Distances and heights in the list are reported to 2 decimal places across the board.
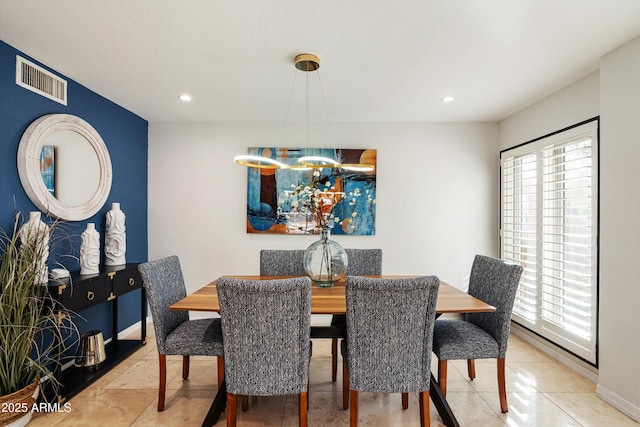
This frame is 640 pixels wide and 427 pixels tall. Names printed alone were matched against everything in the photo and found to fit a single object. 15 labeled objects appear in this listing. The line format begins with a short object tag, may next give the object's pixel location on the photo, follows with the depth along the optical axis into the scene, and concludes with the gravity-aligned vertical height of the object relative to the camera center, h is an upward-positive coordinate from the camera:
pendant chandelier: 2.29 +1.11
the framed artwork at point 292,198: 3.87 +0.24
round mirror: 2.35 +0.39
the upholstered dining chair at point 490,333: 2.07 -0.80
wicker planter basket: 1.86 -1.15
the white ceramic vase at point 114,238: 3.07 -0.23
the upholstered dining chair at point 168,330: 2.08 -0.81
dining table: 1.88 -0.55
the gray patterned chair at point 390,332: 1.63 -0.61
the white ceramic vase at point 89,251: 2.64 -0.32
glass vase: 2.39 -0.34
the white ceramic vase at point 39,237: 2.03 -0.16
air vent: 2.30 +1.01
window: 2.55 -0.16
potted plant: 1.87 -0.66
